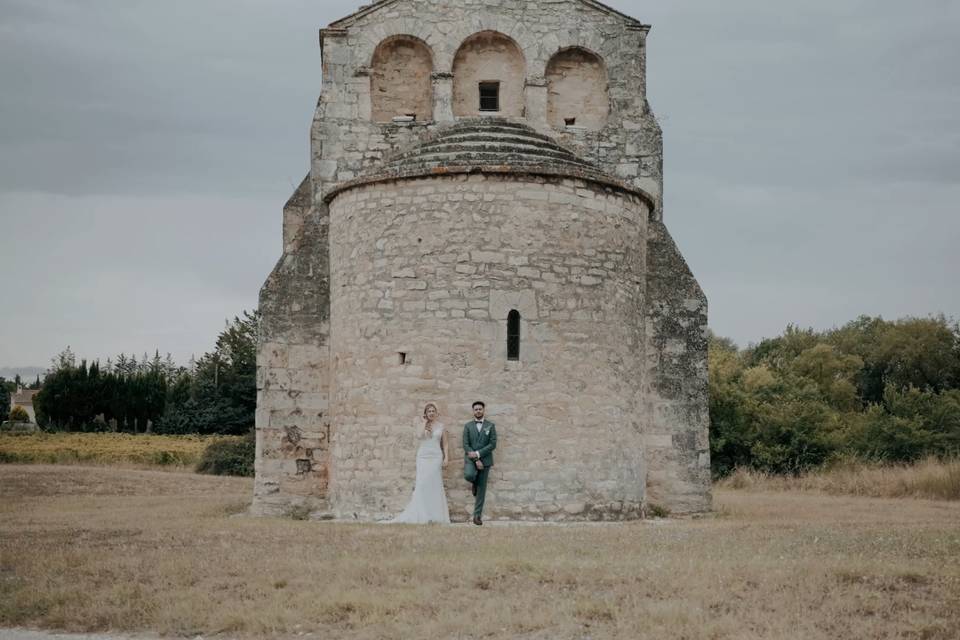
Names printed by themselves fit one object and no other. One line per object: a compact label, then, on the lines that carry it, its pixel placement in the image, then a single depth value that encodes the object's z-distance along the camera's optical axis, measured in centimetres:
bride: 1348
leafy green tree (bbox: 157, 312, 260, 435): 4328
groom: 1335
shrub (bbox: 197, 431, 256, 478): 2847
